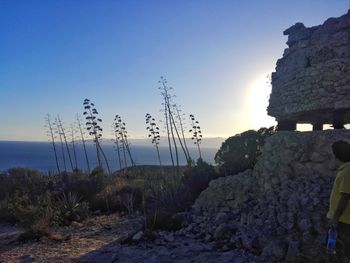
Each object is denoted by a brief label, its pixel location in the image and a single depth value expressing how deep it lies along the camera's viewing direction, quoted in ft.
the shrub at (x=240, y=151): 40.12
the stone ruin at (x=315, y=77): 28.44
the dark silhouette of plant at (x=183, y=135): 83.98
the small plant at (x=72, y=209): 40.09
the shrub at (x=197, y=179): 40.32
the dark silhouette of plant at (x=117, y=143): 104.59
